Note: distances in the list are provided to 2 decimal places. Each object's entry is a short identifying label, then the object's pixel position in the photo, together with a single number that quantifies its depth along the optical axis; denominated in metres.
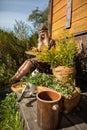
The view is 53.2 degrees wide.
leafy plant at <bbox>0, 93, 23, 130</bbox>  1.28
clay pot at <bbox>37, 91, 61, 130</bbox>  0.99
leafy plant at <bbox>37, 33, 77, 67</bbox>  1.45
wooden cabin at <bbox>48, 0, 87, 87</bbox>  1.78
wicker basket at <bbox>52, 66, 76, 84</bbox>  1.39
